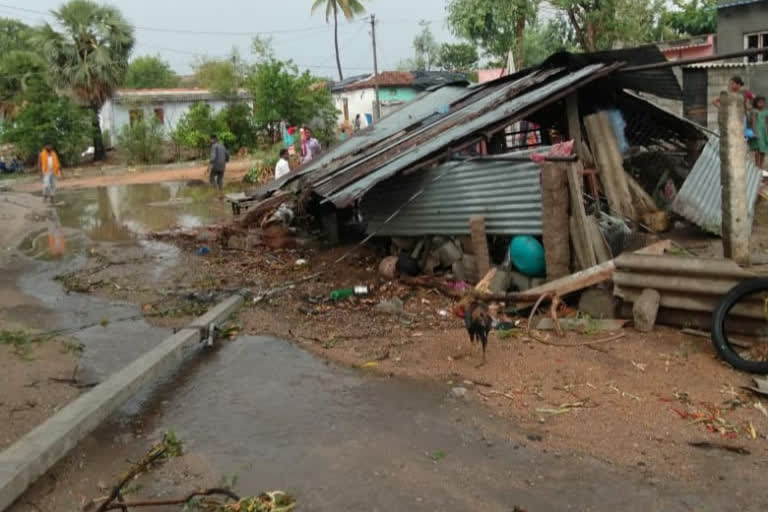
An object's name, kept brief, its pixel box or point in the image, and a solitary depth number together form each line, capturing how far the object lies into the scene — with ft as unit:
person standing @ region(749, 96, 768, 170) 41.81
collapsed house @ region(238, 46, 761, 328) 25.04
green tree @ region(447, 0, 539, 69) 70.23
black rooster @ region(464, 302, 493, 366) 18.89
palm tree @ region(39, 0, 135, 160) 110.11
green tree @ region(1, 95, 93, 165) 105.09
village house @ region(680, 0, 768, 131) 60.64
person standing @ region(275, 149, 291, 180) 52.75
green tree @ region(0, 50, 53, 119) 106.52
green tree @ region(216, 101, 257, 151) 112.47
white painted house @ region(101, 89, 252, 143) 138.82
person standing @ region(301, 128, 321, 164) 63.00
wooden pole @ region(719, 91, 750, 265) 20.48
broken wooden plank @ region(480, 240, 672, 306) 22.24
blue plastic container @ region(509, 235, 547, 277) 24.98
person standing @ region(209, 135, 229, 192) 66.44
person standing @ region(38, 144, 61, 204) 67.46
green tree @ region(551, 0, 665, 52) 73.00
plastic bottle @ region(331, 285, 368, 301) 27.37
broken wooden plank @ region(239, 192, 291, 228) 36.12
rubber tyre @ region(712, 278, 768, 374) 17.79
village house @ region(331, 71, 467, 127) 138.82
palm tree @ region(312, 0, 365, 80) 147.23
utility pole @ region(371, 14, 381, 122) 117.65
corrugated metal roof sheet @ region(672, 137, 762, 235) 28.89
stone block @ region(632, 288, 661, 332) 20.56
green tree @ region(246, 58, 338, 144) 85.92
